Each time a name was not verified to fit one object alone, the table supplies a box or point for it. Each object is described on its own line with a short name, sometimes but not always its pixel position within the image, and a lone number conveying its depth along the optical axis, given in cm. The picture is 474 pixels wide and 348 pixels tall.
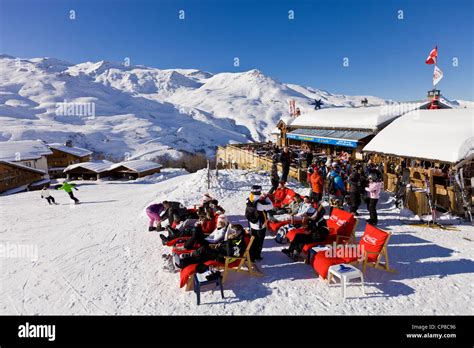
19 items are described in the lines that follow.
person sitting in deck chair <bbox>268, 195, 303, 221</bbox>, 951
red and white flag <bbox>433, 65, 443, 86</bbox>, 1689
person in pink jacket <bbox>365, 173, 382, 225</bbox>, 952
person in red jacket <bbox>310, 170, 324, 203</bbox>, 1082
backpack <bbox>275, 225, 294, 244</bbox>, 845
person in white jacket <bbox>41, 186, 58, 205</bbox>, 1494
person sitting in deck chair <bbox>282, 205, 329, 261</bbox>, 739
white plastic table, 580
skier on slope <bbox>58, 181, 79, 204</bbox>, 1482
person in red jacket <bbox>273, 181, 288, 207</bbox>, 1130
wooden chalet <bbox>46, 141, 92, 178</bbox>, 4459
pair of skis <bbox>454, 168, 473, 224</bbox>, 1021
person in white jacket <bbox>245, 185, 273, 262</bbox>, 730
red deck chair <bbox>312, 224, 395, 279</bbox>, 641
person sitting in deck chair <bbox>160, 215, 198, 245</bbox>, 811
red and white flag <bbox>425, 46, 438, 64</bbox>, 1738
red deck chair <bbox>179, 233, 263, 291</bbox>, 611
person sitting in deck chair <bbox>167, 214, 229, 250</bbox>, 673
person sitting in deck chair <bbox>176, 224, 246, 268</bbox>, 651
